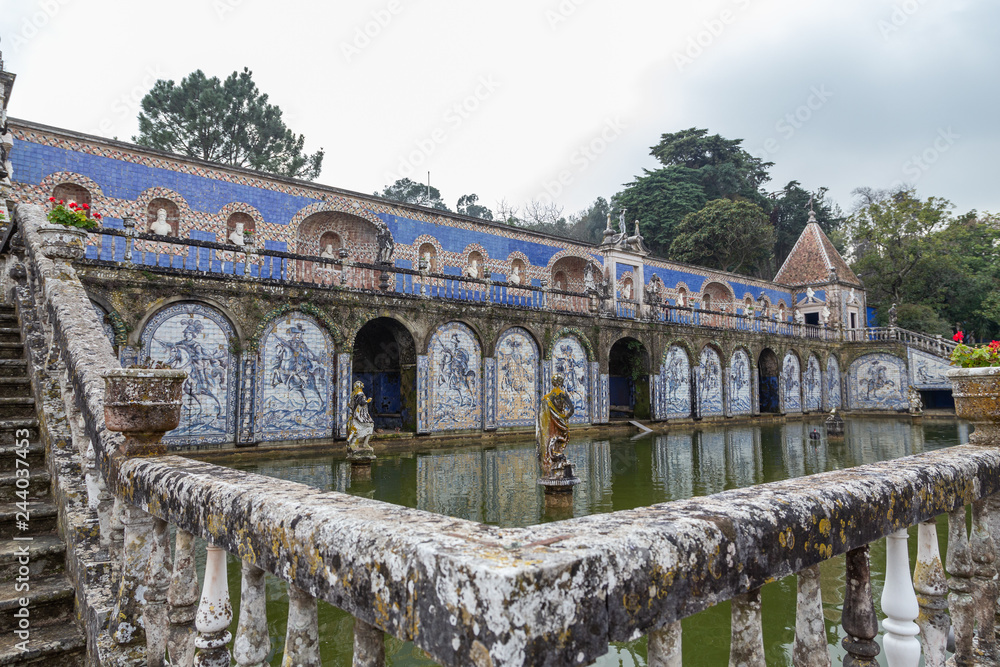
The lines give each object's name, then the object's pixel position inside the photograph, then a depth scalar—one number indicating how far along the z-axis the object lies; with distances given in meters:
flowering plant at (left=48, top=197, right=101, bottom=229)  5.68
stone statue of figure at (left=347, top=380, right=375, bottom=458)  10.66
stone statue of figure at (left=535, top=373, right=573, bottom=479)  8.22
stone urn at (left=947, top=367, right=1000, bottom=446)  2.99
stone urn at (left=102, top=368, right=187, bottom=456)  2.54
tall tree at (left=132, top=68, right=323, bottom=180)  28.52
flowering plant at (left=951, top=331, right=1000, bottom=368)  3.31
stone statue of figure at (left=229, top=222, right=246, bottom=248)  14.67
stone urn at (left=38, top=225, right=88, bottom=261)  5.47
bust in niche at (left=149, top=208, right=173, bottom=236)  14.31
